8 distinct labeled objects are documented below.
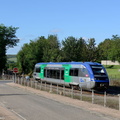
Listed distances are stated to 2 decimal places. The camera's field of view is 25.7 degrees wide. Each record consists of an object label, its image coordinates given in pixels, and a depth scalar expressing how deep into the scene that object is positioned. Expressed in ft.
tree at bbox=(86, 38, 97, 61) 285.84
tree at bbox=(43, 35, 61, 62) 246.25
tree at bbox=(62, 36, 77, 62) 310.57
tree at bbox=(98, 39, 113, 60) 400.75
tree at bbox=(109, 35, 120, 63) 284.41
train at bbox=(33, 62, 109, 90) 83.35
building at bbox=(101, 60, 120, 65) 415.27
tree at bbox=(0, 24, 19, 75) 252.62
